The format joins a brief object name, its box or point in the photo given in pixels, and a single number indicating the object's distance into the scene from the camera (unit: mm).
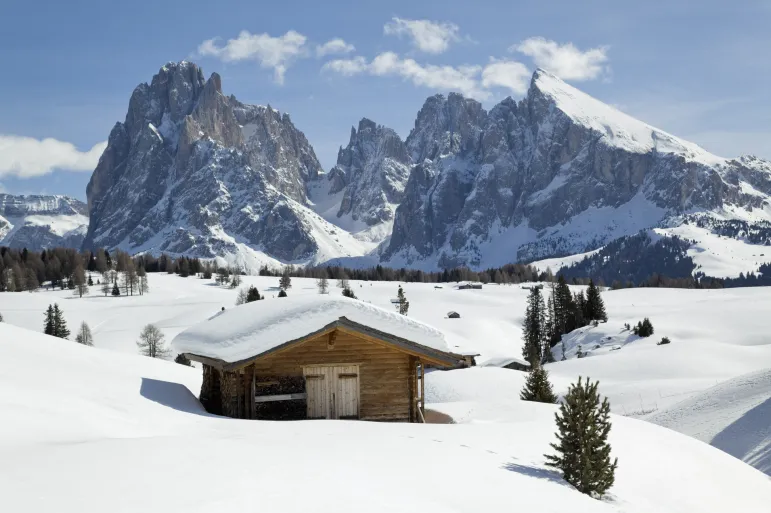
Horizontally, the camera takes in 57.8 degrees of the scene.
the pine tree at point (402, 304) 128900
